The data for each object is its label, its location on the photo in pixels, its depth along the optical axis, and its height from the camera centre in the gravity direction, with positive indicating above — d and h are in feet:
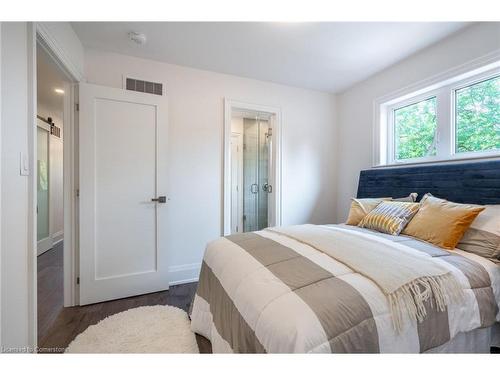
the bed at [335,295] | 2.52 -1.53
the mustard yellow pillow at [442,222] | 4.83 -0.86
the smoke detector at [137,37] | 6.38 +4.36
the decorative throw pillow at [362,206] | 6.88 -0.72
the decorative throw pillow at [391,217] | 5.80 -0.89
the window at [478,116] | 6.11 +2.06
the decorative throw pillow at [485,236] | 4.44 -1.08
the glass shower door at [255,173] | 11.64 +0.62
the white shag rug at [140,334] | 4.70 -3.57
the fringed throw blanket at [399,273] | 2.95 -1.34
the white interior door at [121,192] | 6.62 -0.30
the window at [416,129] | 7.56 +2.07
